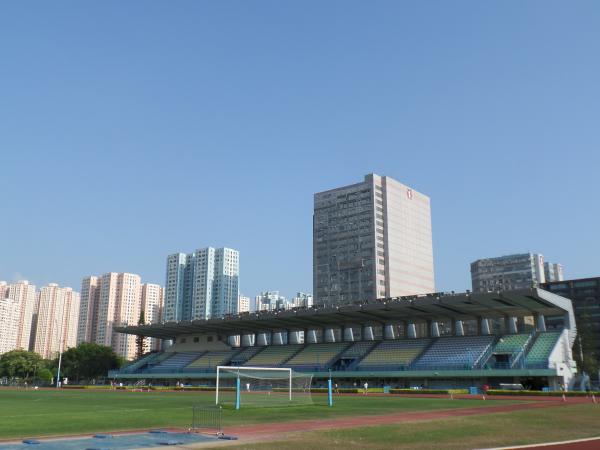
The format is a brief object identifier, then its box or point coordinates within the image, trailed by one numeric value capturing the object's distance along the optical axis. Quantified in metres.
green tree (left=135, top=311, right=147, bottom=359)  123.56
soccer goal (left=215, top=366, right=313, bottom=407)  40.78
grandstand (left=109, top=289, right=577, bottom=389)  64.69
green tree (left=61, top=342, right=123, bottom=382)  121.69
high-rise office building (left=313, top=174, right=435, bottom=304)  175.00
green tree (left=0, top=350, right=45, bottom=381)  120.62
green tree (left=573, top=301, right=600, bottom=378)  92.56
